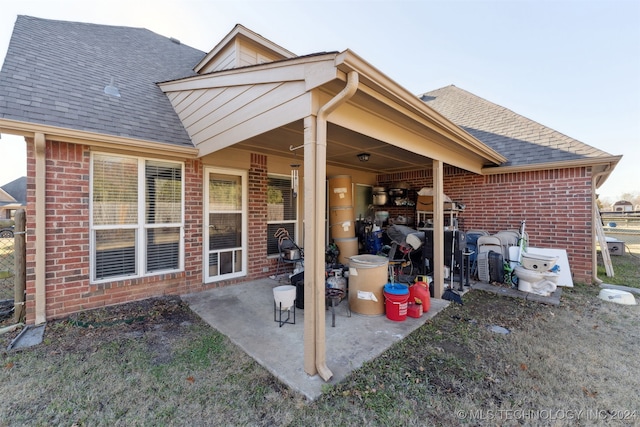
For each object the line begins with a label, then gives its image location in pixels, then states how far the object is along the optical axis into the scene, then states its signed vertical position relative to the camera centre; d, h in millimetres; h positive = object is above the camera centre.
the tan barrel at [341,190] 6211 +565
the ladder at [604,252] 5857 -878
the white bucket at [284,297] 3230 -1004
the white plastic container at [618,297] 4219 -1347
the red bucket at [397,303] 3488 -1169
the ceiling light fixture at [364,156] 5262 +1173
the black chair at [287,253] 5129 -748
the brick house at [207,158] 2758 +942
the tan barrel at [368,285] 3652 -982
